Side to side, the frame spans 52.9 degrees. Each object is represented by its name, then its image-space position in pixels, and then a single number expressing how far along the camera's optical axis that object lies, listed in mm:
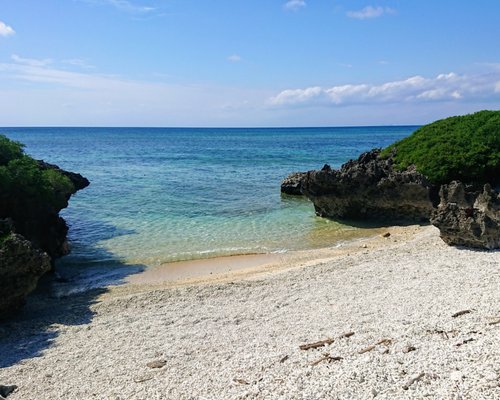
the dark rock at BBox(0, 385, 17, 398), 9141
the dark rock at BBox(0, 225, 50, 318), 13164
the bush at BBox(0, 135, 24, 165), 19172
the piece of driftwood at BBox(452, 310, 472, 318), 10339
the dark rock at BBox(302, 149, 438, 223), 22984
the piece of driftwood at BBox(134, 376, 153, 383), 9155
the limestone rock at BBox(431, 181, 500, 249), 16062
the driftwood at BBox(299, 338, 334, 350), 9672
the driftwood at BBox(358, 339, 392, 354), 8906
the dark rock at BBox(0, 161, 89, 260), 17906
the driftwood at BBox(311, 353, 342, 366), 8727
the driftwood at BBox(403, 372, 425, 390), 7316
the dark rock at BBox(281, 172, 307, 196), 34534
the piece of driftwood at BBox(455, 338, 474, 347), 8555
